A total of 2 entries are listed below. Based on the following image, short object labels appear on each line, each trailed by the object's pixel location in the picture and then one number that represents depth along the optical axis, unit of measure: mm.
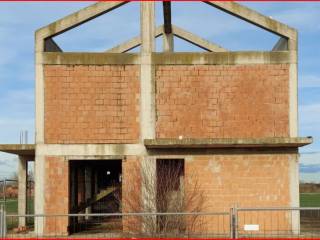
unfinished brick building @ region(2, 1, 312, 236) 17844
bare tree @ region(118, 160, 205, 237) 16688
